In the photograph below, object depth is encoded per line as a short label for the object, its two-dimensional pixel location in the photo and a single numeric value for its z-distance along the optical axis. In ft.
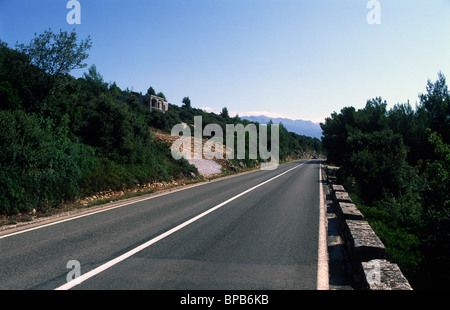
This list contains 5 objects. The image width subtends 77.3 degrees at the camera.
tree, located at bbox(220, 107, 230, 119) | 288.43
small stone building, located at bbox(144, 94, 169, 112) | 271.24
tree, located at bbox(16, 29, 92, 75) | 46.42
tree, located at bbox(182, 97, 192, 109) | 349.20
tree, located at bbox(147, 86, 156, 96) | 332.39
